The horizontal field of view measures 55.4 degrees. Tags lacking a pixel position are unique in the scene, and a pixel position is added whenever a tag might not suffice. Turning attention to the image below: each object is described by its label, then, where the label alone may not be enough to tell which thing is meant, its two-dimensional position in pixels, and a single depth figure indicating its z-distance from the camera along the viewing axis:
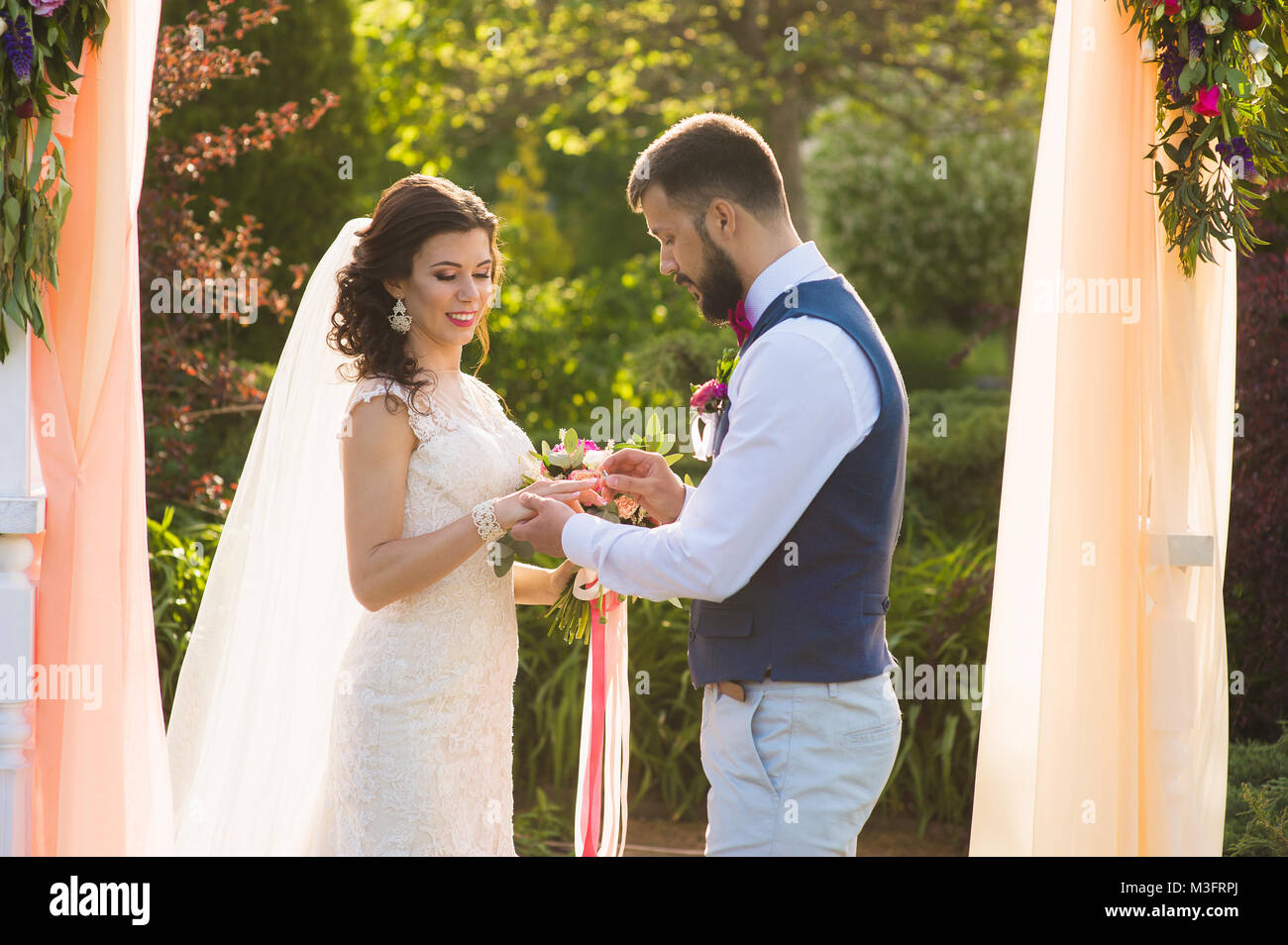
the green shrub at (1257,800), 3.97
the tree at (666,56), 9.37
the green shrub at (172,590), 5.11
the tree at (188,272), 5.48
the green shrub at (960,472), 7.01
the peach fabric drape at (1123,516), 3.01
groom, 2.51
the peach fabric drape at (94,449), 3.03
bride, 3.00
